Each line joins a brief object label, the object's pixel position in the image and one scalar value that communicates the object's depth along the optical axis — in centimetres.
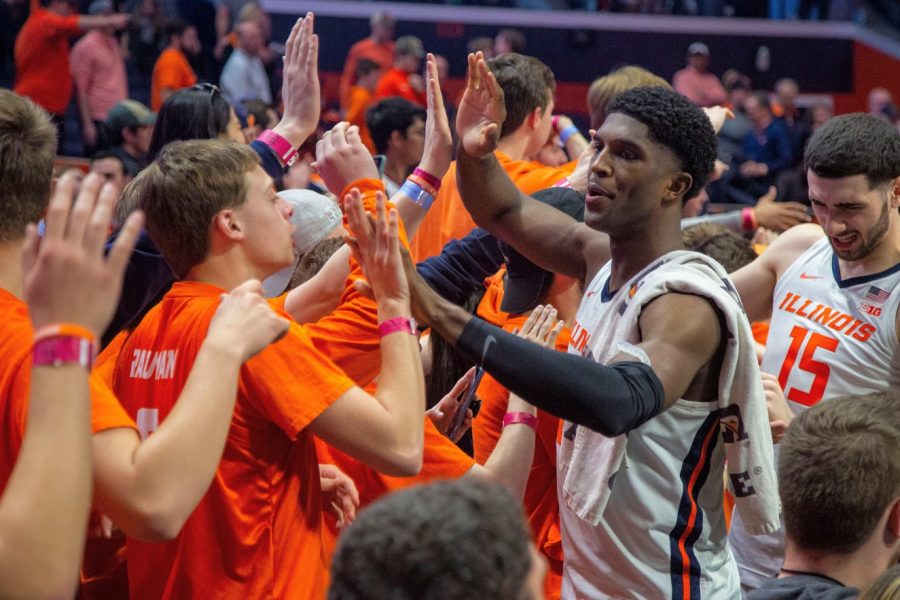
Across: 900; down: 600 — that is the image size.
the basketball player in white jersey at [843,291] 376
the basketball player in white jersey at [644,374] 247
